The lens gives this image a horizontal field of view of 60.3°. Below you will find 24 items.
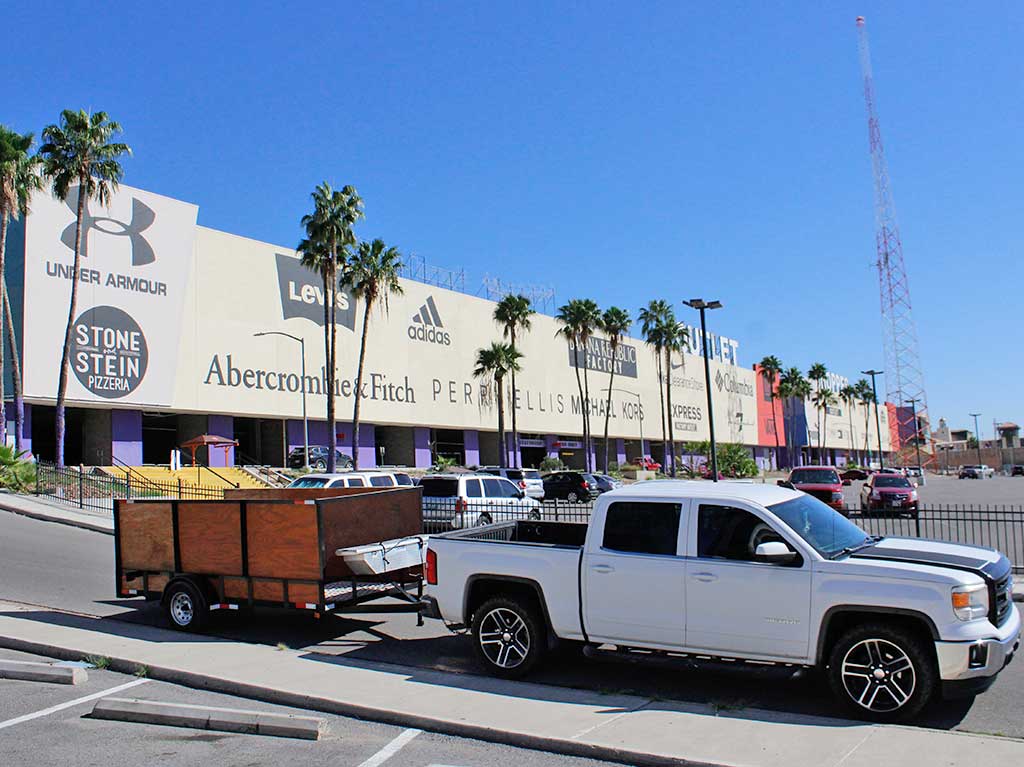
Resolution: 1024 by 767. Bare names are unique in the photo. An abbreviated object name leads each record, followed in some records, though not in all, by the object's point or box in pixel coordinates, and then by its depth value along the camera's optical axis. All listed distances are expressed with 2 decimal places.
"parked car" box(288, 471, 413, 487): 23.02
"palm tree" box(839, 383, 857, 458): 141.50
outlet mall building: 43.28
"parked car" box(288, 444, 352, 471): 54.53
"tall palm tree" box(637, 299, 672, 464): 81.62
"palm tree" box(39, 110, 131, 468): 38.56
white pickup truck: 6.81
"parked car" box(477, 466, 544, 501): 39.53
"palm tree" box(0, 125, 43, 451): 36.38
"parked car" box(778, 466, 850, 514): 28.24
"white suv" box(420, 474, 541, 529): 23.64
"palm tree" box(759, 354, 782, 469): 113.69
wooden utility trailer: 10.12
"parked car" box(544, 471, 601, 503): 41.50
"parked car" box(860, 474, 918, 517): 29.72
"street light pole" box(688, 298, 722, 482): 33.34
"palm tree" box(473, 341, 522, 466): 68.50
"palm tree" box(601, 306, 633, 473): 75.25
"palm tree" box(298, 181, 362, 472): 47.06
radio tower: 130.75
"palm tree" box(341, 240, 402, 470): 49.72
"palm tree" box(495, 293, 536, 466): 68.31
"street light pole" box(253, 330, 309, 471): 50.28
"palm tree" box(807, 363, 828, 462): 122.56
